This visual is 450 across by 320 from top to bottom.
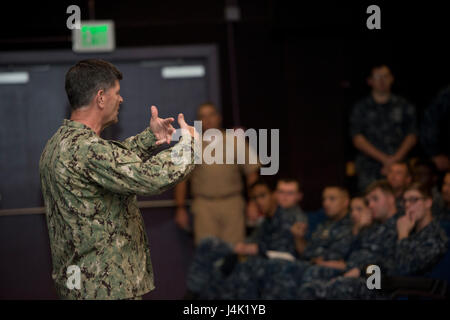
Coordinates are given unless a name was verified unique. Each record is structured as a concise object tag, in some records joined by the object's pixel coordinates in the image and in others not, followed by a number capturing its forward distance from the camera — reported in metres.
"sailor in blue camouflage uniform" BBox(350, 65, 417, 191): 9.28
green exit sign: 9.44
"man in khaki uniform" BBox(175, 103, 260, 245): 9.21
